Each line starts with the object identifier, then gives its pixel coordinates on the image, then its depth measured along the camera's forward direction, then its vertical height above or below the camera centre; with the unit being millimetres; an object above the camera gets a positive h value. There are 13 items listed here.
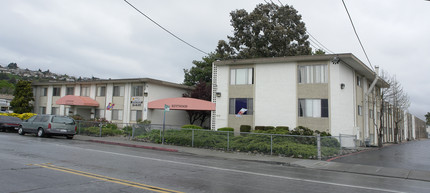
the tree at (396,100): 33031 +2963
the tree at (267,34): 37750 +11260
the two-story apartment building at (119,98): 29828 +2083
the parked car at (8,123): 25391 -567
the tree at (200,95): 31636 +2665
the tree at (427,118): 119875 +3169
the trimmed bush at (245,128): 22219 -457
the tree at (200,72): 41059 +6660
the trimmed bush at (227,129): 22062 -553
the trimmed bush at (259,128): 21980 -429
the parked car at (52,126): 20531 -581
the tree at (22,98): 36375 +2299
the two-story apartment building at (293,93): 20703 +2224
